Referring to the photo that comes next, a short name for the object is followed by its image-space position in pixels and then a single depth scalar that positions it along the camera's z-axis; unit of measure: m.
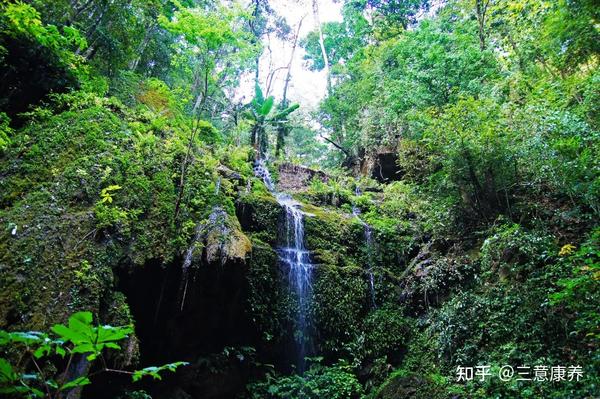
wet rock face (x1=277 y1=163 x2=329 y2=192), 14.84
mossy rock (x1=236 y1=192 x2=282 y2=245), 9.06
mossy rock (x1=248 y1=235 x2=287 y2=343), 7.67
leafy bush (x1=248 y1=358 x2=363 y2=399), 7.04
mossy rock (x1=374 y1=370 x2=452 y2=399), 6.14
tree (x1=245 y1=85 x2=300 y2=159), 17.11
